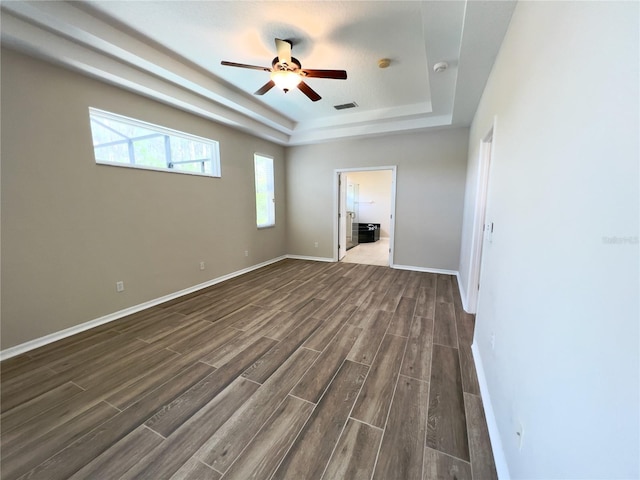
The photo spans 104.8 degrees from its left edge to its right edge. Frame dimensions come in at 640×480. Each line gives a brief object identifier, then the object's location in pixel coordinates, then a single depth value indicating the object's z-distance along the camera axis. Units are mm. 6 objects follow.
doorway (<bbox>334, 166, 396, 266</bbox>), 5508
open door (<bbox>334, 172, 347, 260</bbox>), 5500
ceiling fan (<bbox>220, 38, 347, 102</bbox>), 2346
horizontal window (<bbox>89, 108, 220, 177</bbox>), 2740
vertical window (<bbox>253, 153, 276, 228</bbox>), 5105
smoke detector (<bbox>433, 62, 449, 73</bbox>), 2451
